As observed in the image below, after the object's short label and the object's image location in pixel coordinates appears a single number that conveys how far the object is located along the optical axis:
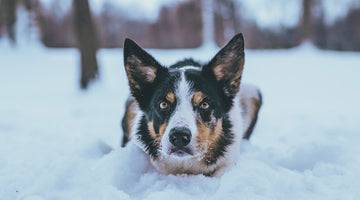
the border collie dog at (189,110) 2.41
